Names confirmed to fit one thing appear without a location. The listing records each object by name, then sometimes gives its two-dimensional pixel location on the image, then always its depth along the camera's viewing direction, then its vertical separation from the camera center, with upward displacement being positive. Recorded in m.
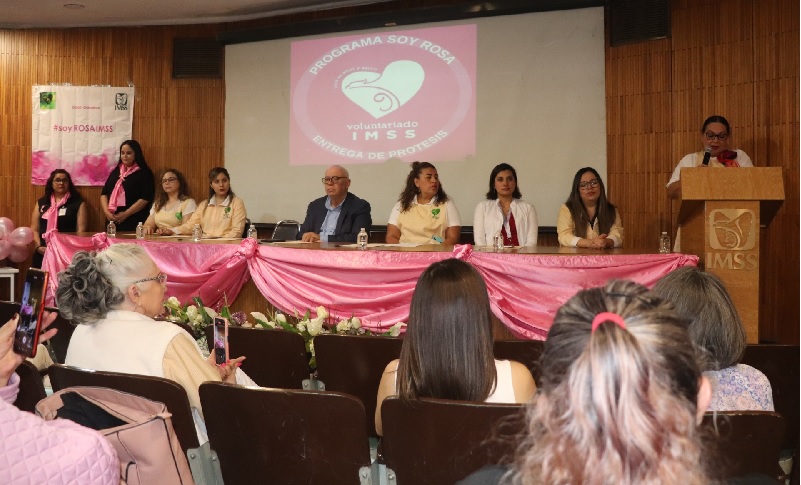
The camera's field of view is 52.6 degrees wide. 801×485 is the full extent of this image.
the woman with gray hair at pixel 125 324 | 2.24 -0.20
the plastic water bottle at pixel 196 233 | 5.68 +0.16
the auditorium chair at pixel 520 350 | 2.68 -0.32
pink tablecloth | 4.18 -0.10
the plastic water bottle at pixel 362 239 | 5.00 +0.10
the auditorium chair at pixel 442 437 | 1.70 -0.40
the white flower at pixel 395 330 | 3.59 -0.33
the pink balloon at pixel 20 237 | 7.51 +0.17
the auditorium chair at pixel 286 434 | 1.85 -0.42
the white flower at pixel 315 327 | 3.34 -0.30
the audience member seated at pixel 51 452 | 1.32 -0.33
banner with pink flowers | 8.29 +1.30
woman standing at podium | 5.29 +0.76
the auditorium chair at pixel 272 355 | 2.80 -0.35
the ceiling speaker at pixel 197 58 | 8.12 +1.99
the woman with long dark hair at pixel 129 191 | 7.89 +0.63
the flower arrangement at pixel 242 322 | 3.35 -0.30
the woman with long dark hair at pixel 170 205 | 7.30 +0.46
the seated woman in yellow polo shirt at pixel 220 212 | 6.71 +0.36
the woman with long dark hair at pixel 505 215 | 5.72 +0.29
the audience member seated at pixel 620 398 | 0.91 -0.16
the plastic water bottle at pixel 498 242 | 4.73 +0.08
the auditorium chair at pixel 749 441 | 1.64 -0.38
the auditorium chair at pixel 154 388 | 1.98 -0.33
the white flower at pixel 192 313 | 3.69 -0.26
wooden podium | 3.56 +0.16
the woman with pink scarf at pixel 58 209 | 7.97 +0.46
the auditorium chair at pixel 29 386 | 2.16 -0.35
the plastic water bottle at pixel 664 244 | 4.20 +0.06
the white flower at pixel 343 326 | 3.56 -0.31
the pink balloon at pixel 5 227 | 7.46 +0.27
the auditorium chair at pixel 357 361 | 2.62 -0.35
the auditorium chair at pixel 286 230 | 6.53 +0.21
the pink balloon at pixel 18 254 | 7.69 +0.01
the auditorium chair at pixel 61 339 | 3.49 -0.36
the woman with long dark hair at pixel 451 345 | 1.88 -0.21
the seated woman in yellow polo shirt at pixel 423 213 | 5.80 +0.30
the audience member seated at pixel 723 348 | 1.94 -0.22
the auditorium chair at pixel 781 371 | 2.51 -0.36
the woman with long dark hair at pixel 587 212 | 5.38 +0.29
